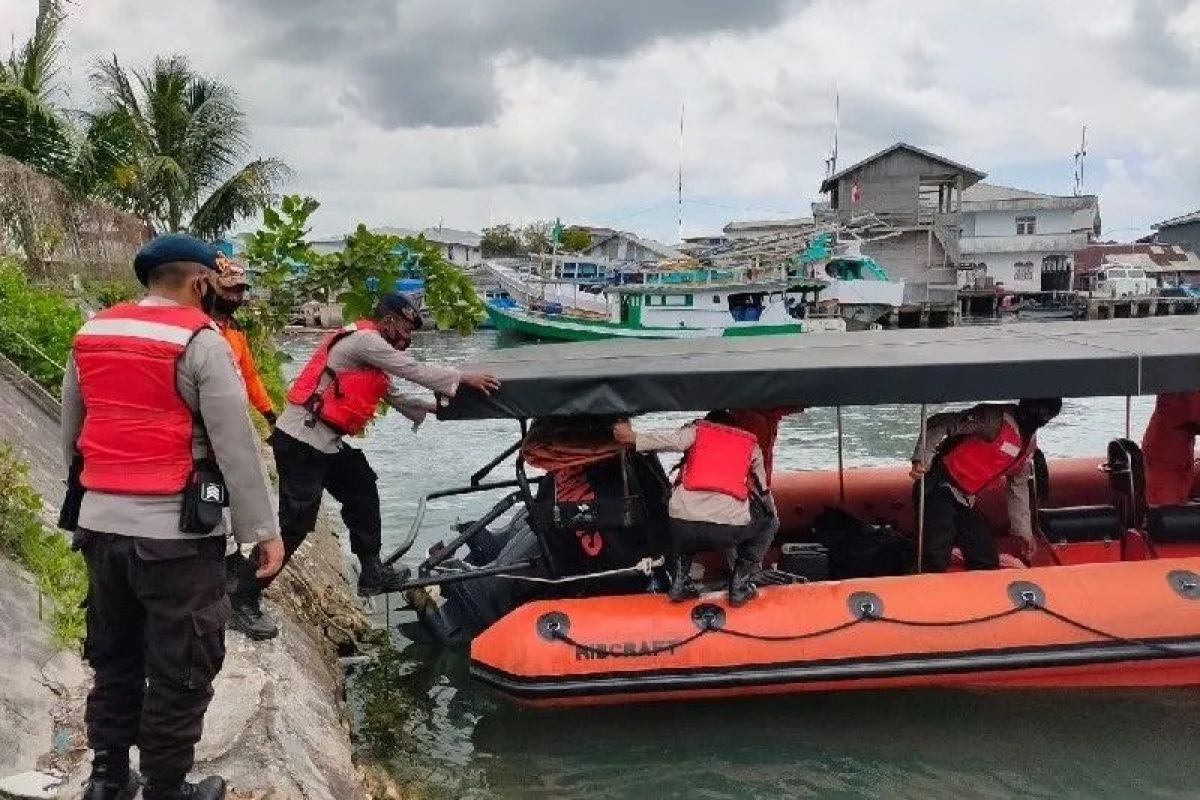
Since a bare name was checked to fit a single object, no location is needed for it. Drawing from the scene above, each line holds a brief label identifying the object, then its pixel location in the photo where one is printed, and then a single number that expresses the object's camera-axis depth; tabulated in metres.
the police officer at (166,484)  2.85
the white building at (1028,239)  47.56
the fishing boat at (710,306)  31.58
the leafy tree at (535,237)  64.25
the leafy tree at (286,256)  7.36
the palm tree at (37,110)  11.77
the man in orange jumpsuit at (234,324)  4.44
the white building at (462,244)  62.62
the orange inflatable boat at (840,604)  5.30
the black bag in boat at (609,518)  5.66
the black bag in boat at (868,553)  6.38
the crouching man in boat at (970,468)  5.91
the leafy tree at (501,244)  65.69
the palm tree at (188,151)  18.05
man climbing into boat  5.06
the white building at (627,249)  54.72
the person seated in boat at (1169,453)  6.64
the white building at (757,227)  55.78
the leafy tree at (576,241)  57.72
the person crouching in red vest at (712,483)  5.30
